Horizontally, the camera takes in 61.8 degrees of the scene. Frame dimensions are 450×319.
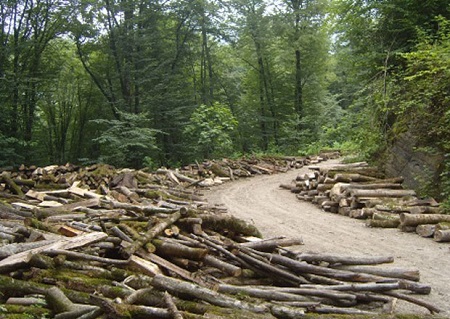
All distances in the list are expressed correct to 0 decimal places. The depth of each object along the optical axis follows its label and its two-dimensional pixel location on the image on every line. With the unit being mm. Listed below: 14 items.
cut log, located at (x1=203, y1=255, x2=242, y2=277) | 5119
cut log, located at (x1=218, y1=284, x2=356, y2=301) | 4371
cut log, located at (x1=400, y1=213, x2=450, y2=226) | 8727
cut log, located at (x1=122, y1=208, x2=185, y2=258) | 4966
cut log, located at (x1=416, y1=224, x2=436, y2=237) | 8188
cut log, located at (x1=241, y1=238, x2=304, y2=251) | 6051
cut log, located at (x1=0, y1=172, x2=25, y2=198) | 12158
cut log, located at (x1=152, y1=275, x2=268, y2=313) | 3979
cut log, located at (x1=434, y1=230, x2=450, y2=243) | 7711
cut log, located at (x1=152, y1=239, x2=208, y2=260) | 5277
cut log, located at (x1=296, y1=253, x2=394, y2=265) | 5520
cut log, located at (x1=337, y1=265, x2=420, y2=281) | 5273
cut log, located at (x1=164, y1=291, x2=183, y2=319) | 3541
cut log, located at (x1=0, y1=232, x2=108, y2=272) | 4230
